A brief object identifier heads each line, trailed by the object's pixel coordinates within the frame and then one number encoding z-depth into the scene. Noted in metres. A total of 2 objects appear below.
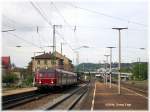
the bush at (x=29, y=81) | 79.40
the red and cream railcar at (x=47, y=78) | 46.91
